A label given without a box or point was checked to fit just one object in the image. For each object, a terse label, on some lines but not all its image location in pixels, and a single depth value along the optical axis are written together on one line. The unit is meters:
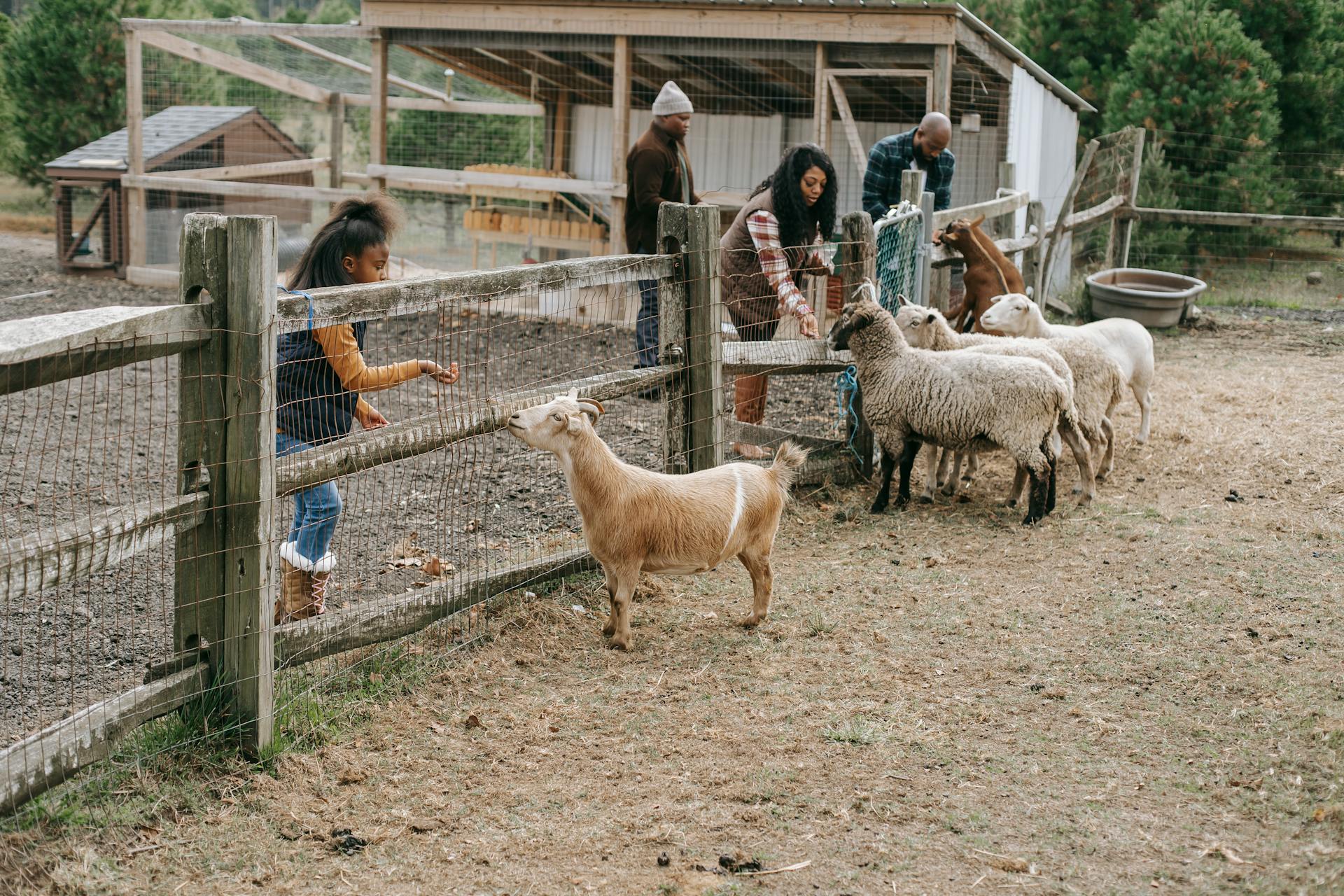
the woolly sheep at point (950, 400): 6.63
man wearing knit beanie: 8.31
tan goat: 4.73
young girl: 4.29
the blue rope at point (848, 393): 7.52
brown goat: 8.40
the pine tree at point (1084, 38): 17.53
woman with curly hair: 6.85
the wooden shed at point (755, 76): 11.36
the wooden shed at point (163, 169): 14.66
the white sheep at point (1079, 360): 7.28
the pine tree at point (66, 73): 17.92
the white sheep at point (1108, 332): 7.92
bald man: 8.22
